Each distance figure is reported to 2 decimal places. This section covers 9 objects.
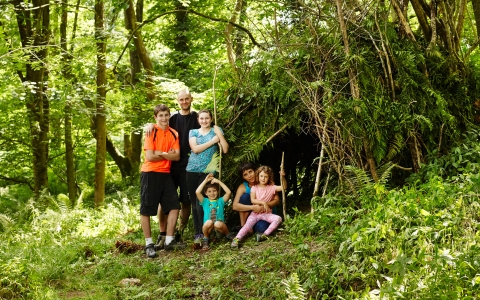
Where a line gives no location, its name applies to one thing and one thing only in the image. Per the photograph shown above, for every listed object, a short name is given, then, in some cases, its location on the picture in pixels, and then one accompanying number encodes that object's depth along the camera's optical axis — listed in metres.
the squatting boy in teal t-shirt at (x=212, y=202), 6.75
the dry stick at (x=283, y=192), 6.58
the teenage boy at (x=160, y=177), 6.78
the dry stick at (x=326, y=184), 6.35
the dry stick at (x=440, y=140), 6.36
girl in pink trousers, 6.48
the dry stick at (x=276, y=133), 6.87
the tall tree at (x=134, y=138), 15.33
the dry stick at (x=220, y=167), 6.95
